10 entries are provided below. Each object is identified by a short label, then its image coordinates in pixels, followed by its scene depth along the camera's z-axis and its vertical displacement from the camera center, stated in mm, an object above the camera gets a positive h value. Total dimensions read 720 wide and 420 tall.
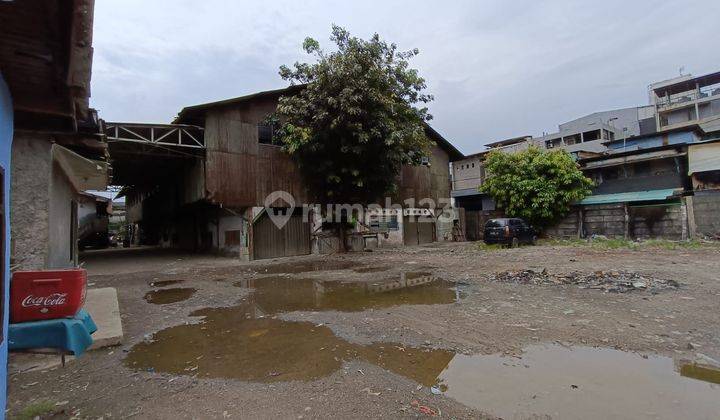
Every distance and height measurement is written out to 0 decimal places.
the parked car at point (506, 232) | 18125 -737
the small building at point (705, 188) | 16734 +1032
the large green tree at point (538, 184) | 20984 +1846
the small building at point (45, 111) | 2277 +1248
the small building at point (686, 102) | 36188 +11141
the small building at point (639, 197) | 18250 +782
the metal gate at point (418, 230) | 23344 -586
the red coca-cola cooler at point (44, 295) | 3088 -501
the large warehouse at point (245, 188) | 15562 +1912
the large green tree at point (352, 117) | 15391 +4686
